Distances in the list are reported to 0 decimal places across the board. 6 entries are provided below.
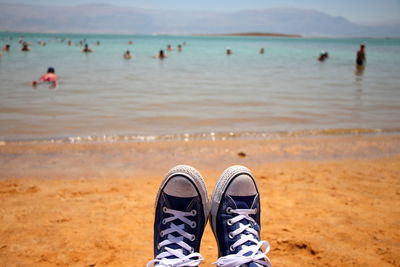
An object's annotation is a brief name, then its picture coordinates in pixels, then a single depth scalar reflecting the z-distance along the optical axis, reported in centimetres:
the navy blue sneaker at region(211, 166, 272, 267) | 188
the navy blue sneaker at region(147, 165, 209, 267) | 194
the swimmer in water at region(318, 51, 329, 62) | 2095
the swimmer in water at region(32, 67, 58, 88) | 934
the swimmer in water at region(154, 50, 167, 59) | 2139
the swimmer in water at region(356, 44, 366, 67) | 1730
